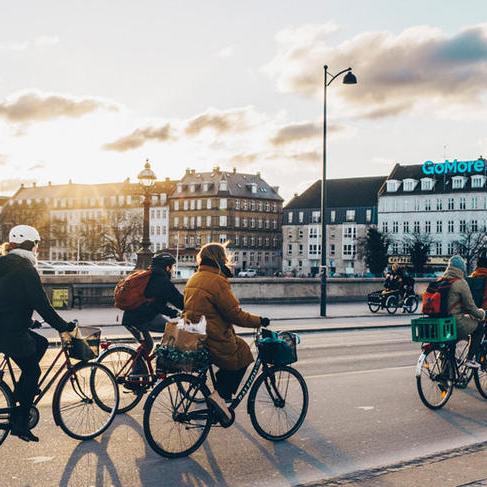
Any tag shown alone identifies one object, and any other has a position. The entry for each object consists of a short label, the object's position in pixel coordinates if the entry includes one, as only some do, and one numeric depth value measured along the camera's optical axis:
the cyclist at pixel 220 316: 6.93
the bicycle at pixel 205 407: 6.74
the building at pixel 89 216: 101.88
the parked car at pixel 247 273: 112.89
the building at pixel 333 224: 115.88
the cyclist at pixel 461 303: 9.48
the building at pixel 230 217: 133.12
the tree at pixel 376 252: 102.25
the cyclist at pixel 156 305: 8.66
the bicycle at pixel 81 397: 7.26
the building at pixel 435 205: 104.06
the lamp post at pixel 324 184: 27.75
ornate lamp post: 26.67
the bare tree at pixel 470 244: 94.31
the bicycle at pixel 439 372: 9.32
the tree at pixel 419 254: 97.19
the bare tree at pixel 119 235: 97.22
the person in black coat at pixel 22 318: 6.48
